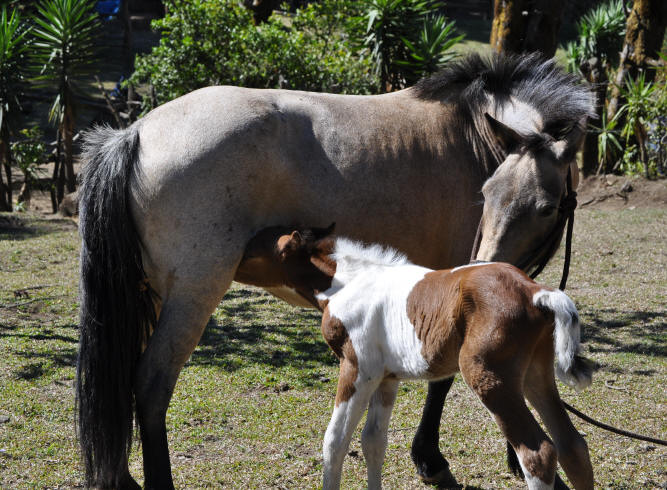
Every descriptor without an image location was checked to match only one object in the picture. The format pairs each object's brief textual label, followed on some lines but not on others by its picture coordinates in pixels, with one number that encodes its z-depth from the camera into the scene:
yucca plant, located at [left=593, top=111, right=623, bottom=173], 12.41
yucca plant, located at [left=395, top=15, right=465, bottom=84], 11.22
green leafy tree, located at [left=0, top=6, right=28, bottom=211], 11.64
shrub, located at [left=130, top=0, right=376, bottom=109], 11.37
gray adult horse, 3.32
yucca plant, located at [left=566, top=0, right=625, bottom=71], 18.09
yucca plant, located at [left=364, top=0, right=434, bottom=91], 11.38
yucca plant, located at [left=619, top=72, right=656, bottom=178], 11.88
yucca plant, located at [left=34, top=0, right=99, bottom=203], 11.68
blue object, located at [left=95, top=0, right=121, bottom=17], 28.03
